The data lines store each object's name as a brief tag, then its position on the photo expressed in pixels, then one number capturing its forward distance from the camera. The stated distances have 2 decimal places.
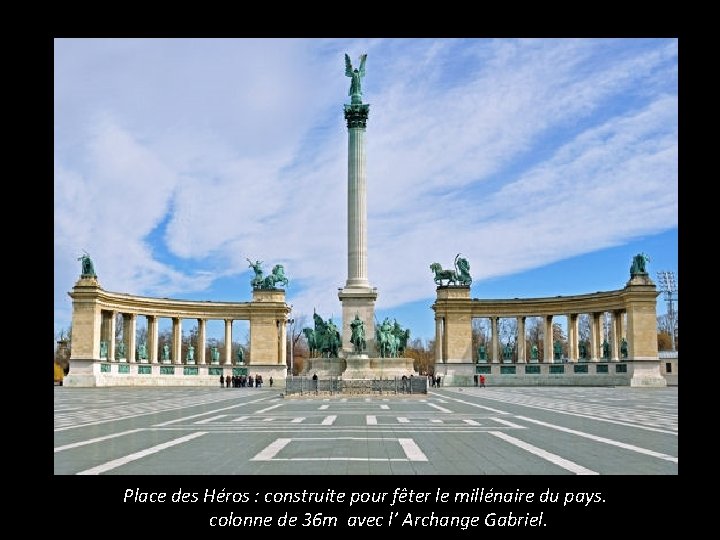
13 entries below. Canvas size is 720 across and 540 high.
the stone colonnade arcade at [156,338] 86.50
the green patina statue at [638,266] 85.81
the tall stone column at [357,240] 71.75
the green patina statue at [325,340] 72.06
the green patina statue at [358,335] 68.66
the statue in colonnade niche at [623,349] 88.00
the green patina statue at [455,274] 98.31
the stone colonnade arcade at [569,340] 85.31
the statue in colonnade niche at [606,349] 90.76
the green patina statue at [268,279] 106.31
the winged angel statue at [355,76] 77.81
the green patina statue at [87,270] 87.75
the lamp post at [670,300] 124.50
